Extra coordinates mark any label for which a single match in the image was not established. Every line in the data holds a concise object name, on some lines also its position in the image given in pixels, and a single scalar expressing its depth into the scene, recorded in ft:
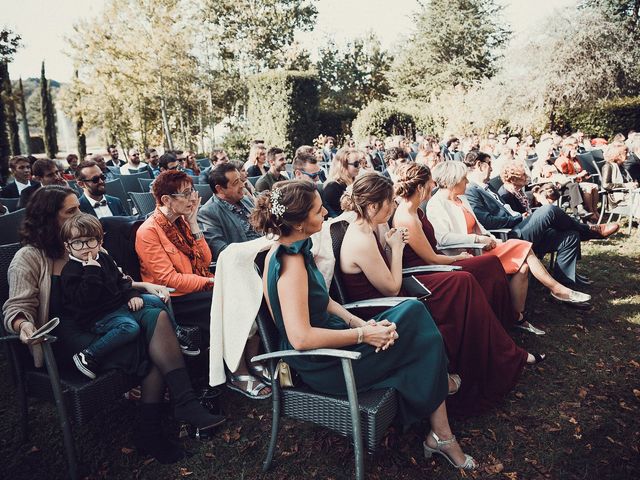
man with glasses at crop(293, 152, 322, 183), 19.42
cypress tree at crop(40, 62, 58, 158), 104.31
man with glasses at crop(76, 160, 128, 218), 13.62
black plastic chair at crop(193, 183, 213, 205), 16.74
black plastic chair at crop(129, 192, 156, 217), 14.74
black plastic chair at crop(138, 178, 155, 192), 20.54
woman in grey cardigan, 7.73
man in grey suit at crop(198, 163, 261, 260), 12.12
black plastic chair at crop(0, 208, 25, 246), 10.05
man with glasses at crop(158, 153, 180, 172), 18.67
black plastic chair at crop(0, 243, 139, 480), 7.06
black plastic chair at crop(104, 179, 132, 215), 18.70
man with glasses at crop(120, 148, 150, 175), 28.99
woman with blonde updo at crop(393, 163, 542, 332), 11.05
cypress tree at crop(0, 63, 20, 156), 48.26
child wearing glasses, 7.79
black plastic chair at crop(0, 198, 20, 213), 16.42
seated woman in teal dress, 6.64
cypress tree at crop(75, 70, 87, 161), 89.32
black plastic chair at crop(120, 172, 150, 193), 20.85
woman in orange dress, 12.46
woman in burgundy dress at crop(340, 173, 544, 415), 8.75
